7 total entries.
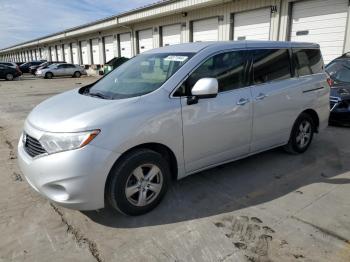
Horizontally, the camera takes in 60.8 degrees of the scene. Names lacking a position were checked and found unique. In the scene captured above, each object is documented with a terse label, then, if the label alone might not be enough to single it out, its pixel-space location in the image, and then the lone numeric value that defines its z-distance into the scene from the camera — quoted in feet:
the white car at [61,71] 92.27
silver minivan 8.89
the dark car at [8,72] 80.89
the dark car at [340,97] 21.67
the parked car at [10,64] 82.31
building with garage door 35.96
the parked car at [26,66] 114.93
